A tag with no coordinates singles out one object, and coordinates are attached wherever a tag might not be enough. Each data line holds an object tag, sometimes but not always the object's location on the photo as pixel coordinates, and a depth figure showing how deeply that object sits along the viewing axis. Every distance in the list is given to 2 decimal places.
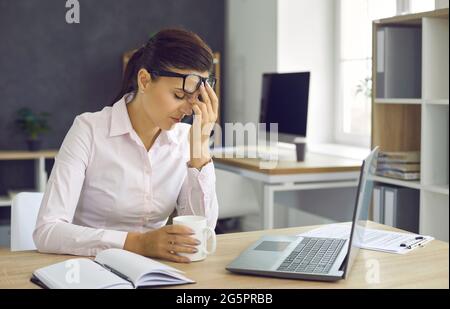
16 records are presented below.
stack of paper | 2.60
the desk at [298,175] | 2.93
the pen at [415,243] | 1.48
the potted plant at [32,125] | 4.36
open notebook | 1.13
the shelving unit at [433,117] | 2.41
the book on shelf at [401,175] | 2.59
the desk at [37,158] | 4.17
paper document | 1.48
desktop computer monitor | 3.19
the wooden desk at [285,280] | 1.20
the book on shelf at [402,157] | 2.60
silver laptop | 1.16
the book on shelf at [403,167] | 2.60
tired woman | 1.65
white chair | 1.73
